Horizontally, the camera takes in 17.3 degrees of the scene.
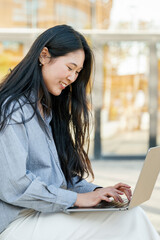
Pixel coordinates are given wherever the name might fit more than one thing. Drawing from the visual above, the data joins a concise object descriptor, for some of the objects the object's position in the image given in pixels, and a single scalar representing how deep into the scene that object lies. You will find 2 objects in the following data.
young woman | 1.79
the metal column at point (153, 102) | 8.34
